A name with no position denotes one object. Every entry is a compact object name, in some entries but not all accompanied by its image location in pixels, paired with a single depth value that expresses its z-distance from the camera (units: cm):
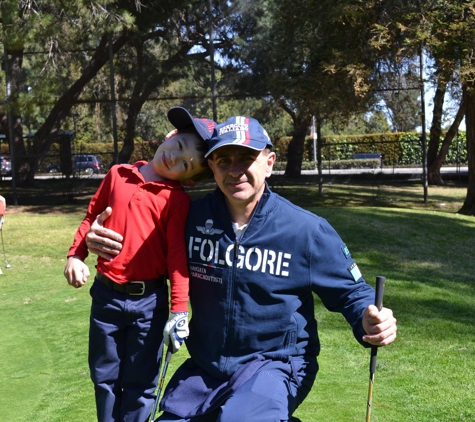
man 269
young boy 312
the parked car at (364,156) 2622
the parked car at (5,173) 1926
